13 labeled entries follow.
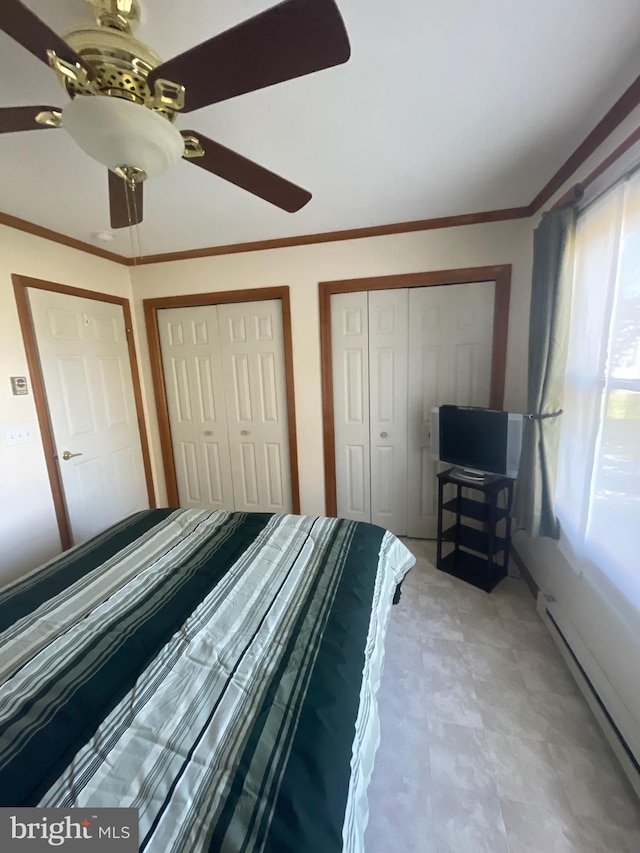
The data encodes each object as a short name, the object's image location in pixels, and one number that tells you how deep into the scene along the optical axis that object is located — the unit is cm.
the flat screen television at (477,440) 198
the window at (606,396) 121
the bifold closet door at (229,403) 281
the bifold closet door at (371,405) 258
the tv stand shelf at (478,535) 211
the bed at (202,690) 68
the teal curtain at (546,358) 157
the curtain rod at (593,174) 120
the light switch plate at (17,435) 203
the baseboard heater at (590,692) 117
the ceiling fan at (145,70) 69
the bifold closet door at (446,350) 241
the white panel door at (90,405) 229
